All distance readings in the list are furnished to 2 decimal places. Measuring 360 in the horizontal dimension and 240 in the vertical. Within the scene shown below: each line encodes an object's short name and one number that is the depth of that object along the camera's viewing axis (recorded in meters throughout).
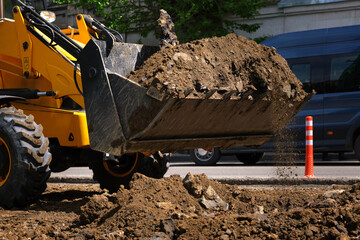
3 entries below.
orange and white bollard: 9.31
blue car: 12.74
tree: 19.34
